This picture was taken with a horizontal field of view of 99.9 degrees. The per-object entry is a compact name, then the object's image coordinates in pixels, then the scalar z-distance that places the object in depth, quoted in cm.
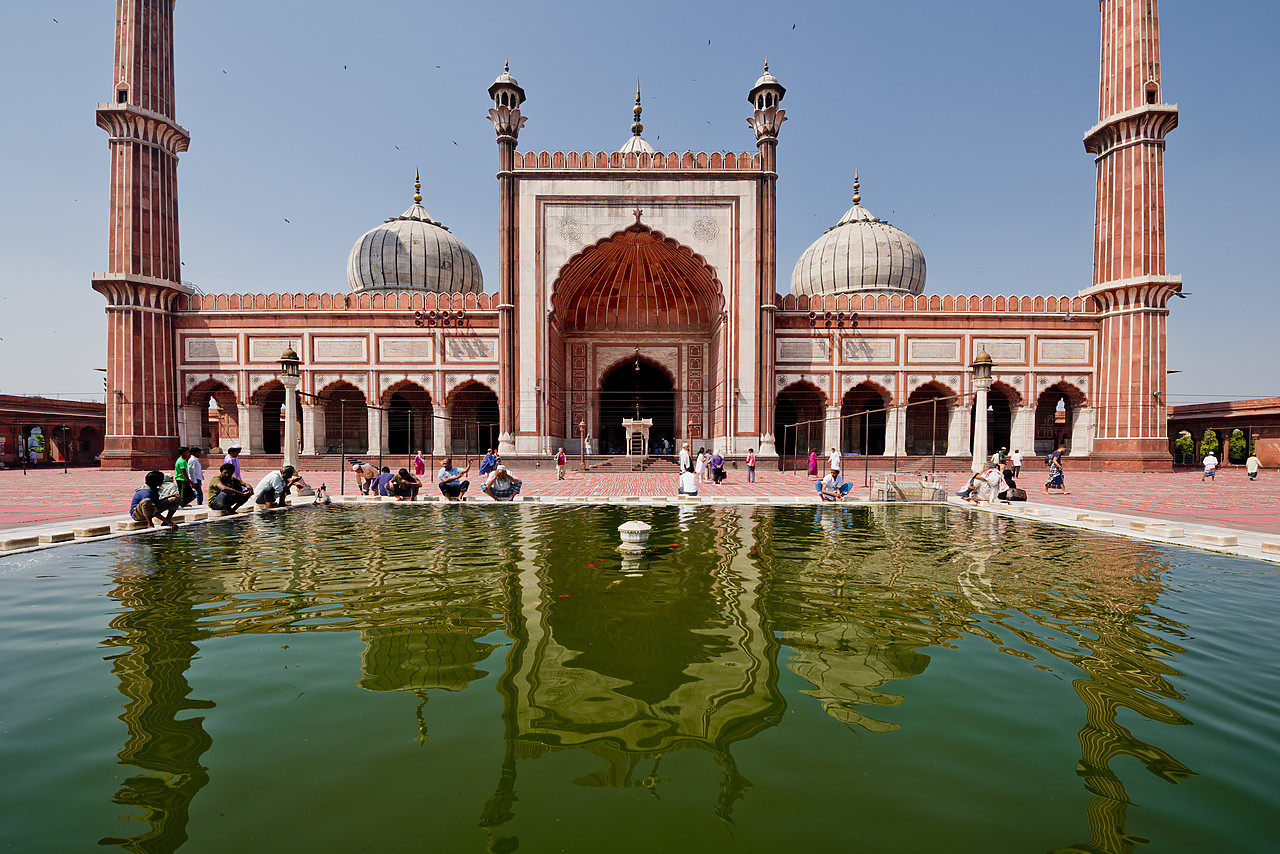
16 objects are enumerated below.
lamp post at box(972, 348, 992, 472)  1123
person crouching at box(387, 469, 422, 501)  1088
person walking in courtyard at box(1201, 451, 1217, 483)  1775
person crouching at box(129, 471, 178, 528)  738
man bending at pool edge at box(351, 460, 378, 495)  1176
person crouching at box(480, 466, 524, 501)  1093
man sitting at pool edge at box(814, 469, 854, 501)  1102
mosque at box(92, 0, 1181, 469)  2055
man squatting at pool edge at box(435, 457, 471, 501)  1059
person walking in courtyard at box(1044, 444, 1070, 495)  1359
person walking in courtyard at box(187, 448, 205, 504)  901
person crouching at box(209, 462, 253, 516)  850
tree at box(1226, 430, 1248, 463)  2734
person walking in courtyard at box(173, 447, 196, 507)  859
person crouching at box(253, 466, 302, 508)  955
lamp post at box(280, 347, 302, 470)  1259
